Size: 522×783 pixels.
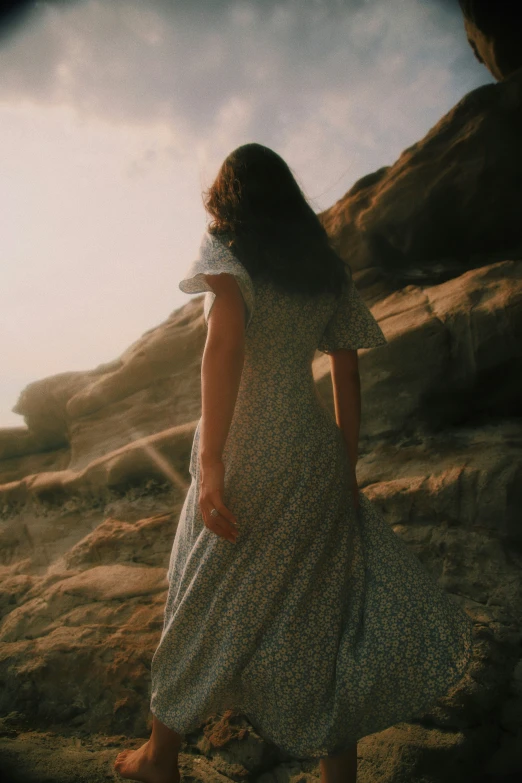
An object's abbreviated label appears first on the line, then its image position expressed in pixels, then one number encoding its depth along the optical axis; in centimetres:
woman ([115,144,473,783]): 141
